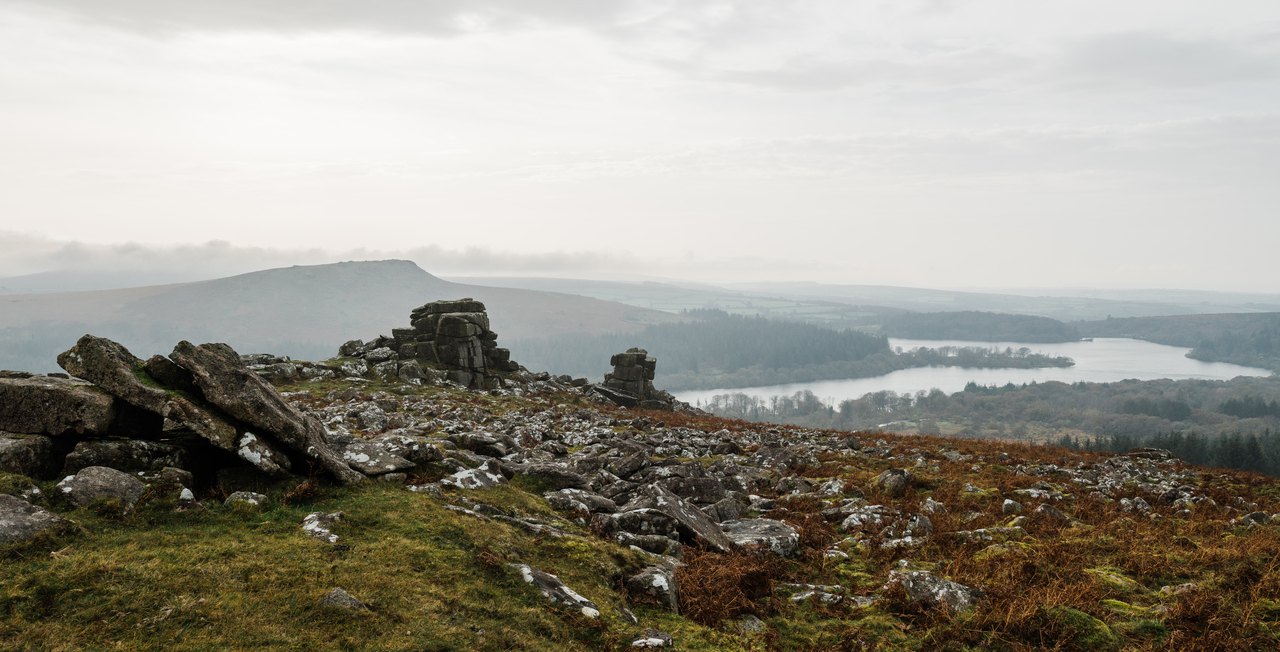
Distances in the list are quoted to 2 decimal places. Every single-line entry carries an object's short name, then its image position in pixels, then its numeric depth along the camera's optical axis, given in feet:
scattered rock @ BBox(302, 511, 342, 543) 28.23
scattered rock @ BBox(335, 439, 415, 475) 39.01
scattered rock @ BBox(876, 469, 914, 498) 57.98
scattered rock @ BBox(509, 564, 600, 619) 26.16
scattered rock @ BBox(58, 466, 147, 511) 26.81
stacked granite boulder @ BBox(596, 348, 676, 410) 195.52
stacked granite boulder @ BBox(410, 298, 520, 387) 174.60
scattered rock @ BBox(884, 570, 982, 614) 30.30
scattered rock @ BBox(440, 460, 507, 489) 41.19
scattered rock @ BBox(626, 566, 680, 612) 29.25
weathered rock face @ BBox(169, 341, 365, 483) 34.45
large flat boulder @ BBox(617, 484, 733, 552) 38.32
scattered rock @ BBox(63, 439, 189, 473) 29.43
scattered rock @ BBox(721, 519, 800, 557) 40.04
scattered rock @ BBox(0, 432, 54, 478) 27.84
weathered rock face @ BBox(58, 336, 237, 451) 32.17
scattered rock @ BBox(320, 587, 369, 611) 22.44
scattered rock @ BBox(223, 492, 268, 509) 29.60
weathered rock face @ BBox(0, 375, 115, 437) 30.53
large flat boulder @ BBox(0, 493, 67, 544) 22.76
